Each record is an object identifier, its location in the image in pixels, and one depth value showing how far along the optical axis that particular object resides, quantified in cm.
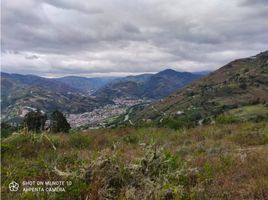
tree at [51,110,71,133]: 1614
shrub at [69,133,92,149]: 831
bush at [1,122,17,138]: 2012
